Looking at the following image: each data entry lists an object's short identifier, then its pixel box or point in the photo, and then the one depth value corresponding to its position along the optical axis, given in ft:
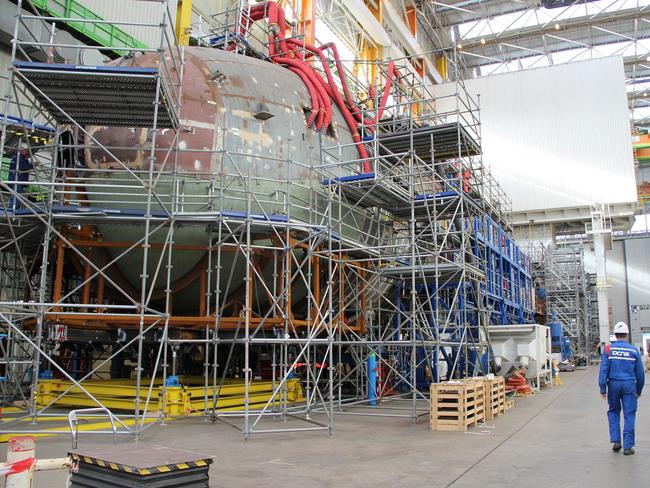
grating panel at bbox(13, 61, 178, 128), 34.78
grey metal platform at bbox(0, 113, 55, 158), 45.82
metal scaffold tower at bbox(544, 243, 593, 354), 140.97
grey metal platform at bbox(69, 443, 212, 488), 17.84
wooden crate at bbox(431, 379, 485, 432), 37.58
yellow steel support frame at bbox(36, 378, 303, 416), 42.16
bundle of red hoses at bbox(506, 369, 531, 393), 62.28
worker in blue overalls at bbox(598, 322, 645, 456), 28.43
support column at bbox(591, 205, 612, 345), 129.18
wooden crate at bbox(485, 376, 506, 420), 42.83
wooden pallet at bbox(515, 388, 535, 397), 62.18
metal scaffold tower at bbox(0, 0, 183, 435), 35.60
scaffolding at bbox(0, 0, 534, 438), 39.45
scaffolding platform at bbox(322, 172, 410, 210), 46.03
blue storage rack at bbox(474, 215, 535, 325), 73.92
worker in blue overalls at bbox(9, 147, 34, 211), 48.10
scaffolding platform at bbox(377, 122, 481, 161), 52.33
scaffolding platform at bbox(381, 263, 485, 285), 48.21
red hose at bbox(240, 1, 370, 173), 53.16
